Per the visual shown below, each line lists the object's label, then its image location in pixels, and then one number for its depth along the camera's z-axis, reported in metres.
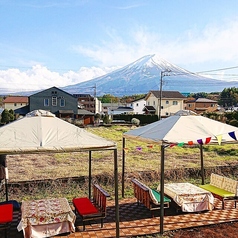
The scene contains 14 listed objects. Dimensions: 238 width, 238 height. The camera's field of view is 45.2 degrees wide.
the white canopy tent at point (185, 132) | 5.75
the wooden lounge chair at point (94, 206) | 5.71
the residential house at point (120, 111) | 66.80
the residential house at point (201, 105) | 63.94
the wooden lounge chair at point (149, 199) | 6.46
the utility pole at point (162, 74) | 37.79
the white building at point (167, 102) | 53.06
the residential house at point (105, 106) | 85.06
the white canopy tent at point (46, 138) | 4.73
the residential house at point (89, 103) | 73.51
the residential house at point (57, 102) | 41.78
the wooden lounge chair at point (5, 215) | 5.17
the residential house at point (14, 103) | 58.08
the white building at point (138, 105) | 68.66
